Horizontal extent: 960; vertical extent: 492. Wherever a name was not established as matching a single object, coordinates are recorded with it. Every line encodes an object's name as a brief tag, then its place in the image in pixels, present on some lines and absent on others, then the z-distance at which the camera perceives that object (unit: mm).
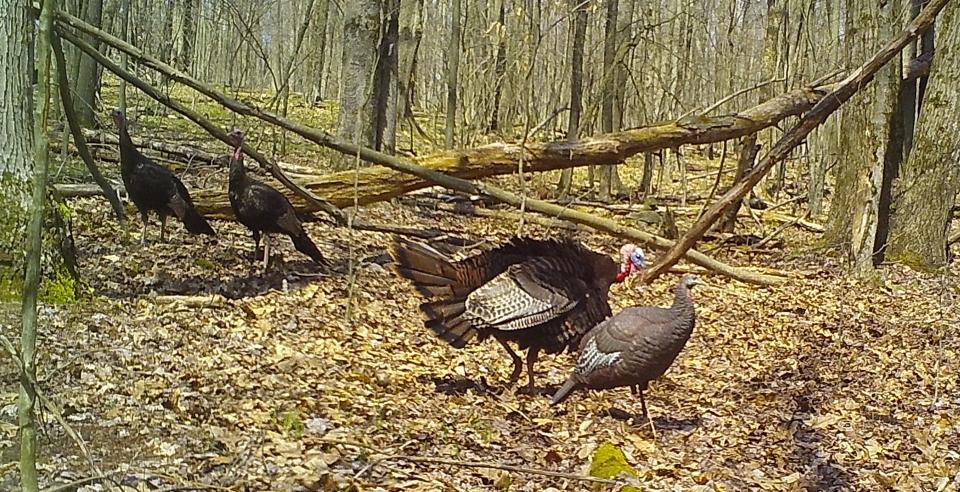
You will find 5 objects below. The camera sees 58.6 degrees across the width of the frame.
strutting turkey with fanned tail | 6695
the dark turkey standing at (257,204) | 8508
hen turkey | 6141
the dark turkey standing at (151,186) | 8633
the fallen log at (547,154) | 9641
